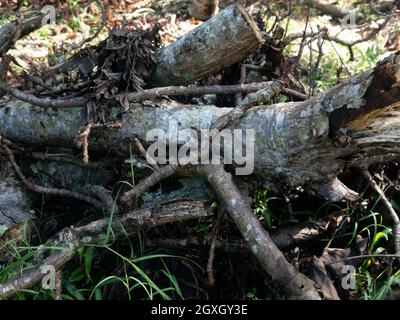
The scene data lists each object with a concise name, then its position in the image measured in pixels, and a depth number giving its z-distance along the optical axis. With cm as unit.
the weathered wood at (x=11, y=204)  280
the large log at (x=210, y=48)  284
